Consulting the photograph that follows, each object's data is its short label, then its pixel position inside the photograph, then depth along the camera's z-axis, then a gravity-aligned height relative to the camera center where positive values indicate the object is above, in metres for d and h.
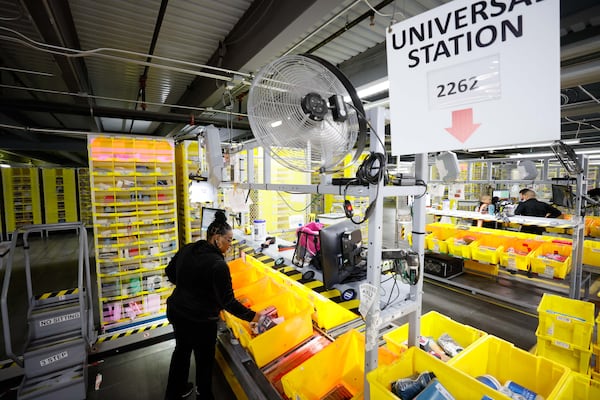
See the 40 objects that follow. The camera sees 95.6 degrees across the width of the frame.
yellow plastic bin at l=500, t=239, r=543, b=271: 4.32 -1.16
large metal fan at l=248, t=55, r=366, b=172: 1.23 +0.37
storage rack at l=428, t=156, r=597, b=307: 3.73 -0.59
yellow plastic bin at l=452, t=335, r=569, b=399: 1.53 -1.08
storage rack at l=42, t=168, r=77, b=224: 9.82 +0.11
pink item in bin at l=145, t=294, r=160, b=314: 4.27 -1.71
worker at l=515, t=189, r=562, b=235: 5.89 -0.53
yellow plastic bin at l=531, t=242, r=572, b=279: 4.00 -1.18
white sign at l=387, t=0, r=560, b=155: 0.88 +0.41
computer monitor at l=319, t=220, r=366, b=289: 1.73 -0.41
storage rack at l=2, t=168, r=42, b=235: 9.02 +0.08
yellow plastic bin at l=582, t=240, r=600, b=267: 4.55 -1.18
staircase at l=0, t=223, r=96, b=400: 2.67 -1.52
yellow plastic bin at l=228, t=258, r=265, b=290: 3.08 -0.95
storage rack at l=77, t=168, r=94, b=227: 10.73 +0.13
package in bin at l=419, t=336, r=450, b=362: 1.75 -1.07
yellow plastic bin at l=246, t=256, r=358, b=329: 2.21 -0.99
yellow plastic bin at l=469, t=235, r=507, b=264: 4.62 -1.14
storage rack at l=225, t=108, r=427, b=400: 1.20 -0.27
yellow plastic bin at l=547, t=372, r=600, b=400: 1.33 -1.11
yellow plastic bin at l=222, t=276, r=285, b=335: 2.71 -1.02
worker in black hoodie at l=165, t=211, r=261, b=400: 2.16 -0.92
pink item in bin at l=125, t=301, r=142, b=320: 4.12 -1.73
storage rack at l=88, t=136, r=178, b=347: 3.85 -0.46
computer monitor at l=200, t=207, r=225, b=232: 3.28 -0.28
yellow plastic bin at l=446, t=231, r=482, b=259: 5.05 -1.10
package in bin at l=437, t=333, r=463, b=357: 1.83 -1.10
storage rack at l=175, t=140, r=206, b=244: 5.26 +0.17
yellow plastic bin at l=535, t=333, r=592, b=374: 2.56 -1.67
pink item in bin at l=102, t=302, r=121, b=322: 3.98 -1.69
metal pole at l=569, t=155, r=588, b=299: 3.72 -0.74
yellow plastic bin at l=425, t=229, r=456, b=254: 5.41 -1.10
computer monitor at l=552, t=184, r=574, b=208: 4.30 -0.19
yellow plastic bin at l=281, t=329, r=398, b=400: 1.64 -1.18
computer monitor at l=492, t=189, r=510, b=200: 6.44 -0.20
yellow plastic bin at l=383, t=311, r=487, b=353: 1.89 -1.08
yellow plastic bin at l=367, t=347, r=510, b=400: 1.19 -0.91
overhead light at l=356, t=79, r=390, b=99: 2.99 +1.17
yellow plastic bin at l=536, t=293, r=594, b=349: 2.53 -1.35
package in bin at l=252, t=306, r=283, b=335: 2.18 -1.06
